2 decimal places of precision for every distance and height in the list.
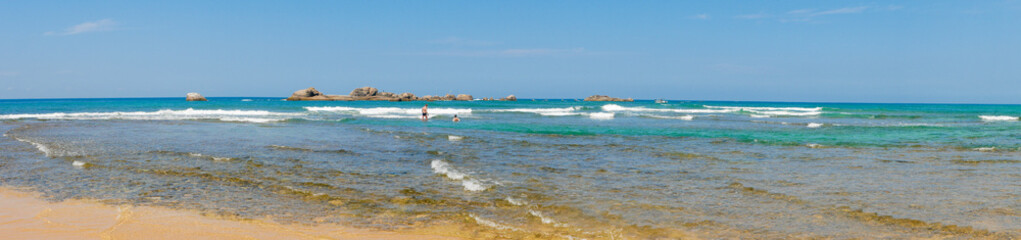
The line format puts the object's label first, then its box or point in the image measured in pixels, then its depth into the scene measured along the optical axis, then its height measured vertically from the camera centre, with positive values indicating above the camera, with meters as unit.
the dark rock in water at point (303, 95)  101.69 +0.18
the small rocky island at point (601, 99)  142.75 -0.54
